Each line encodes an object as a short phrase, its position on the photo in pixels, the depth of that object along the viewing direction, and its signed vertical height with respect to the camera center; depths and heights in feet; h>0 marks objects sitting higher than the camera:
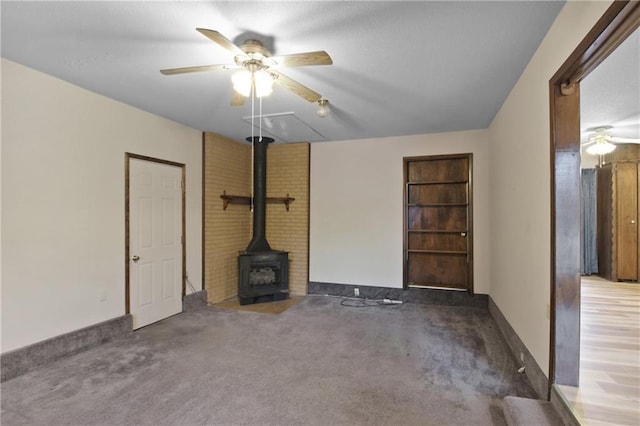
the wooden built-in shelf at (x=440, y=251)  15.16 -1.91
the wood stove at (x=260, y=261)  14.96 -2.40
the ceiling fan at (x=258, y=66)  6.22 +3.32
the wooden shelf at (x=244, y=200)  15.88 +0.91
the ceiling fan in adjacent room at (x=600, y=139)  14.07 +3.90
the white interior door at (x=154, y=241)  11.53 -1.06
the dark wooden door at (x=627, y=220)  16.86 -0.31
